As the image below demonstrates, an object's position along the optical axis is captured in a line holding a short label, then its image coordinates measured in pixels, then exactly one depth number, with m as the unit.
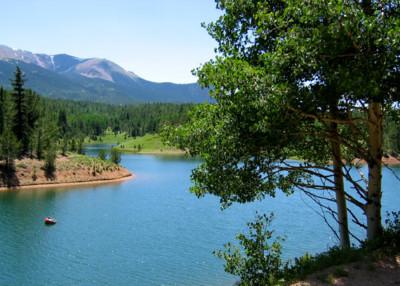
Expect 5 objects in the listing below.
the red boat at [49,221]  48.56
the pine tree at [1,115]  87.25
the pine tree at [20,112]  84.47
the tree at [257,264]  14.46
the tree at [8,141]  75.94
